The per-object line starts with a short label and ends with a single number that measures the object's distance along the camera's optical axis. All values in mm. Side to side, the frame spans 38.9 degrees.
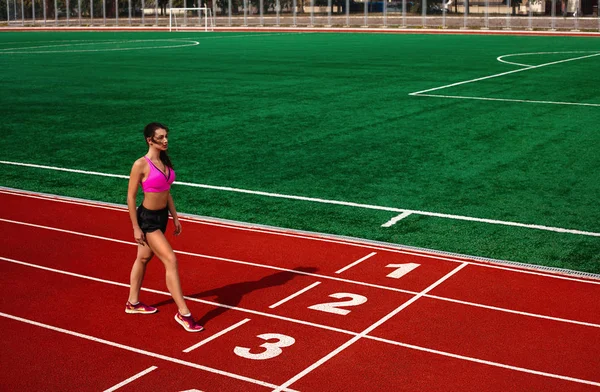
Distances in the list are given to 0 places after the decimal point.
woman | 6984
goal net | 69619
